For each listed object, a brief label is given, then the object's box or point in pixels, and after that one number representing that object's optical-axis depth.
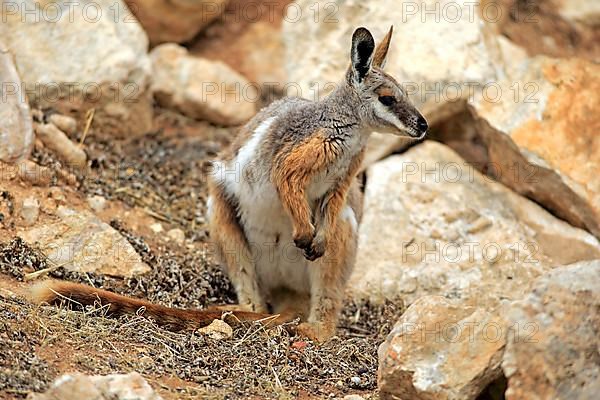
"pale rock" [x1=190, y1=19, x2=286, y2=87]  21.01
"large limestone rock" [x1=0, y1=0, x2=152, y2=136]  16.78
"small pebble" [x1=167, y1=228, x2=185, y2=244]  15.96
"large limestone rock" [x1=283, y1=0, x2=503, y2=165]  17.62
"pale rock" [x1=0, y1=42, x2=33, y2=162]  14.72
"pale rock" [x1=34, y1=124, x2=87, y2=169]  15.89
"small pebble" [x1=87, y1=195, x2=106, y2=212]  15.51
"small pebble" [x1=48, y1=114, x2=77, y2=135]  16.64
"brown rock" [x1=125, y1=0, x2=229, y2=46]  20.08
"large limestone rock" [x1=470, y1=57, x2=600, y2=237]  16.22
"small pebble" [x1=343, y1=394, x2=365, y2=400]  10.91
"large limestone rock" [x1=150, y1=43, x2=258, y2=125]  19.37
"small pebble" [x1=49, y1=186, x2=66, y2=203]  14.93
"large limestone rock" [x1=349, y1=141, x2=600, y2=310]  15.67
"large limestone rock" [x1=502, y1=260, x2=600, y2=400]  9.04
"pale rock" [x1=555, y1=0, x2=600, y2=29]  21.95
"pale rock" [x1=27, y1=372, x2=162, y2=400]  9.12
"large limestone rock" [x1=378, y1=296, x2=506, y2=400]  9.87
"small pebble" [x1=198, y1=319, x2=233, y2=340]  12.41
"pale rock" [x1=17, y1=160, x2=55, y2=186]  14.76
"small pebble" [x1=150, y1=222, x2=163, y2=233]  15.94
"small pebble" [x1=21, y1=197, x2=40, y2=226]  14.23
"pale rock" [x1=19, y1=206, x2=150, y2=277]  13.94
